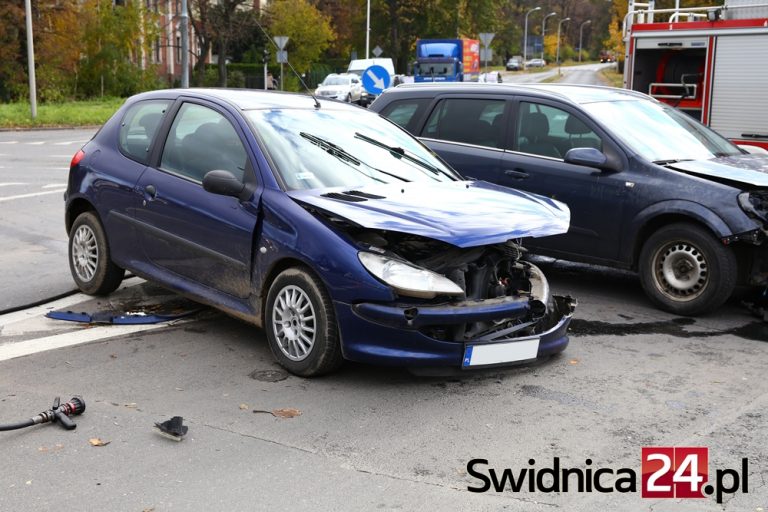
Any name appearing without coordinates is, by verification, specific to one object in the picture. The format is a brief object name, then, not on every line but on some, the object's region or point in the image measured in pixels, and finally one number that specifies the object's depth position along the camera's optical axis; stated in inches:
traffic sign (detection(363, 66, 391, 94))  727.1
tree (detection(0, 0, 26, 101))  1688.0
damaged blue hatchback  208.1
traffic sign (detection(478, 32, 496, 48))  1744.6
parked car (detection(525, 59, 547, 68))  5017.2
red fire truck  499.8
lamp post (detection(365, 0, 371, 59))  2583.7
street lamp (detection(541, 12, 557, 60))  5219.0
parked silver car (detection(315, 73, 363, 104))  1871.3
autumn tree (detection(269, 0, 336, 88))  2359.7
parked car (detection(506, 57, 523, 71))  4579.2
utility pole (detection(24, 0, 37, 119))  1186.1
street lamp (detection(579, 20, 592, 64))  5691.9
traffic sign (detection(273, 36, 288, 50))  907.7
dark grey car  285.1
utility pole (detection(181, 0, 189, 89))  1118.9
